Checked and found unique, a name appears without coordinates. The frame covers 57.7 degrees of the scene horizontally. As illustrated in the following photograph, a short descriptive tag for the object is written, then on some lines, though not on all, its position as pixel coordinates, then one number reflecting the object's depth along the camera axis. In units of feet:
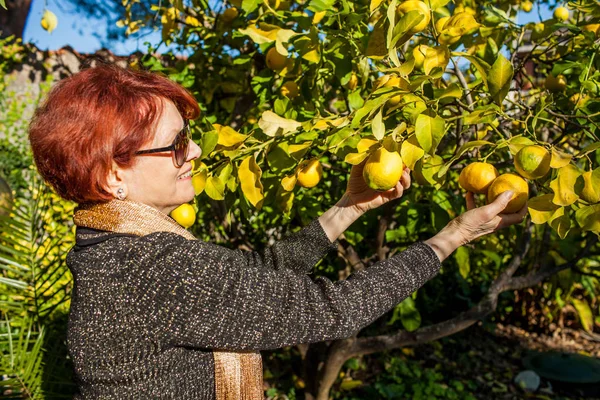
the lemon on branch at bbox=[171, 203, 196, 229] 5.07
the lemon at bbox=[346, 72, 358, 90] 6.20
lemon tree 3.53
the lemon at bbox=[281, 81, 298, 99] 6.01
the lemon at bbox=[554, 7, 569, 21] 6.44
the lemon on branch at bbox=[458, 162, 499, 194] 3.91
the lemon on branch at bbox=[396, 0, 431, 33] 4.10
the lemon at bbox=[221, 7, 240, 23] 7.04
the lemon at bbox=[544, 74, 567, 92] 5.57
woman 3.60
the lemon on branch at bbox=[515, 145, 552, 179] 3.39
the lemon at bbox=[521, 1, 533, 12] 8.48
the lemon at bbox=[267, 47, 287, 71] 5.53
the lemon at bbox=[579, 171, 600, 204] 3.16
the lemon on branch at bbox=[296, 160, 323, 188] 4.55
